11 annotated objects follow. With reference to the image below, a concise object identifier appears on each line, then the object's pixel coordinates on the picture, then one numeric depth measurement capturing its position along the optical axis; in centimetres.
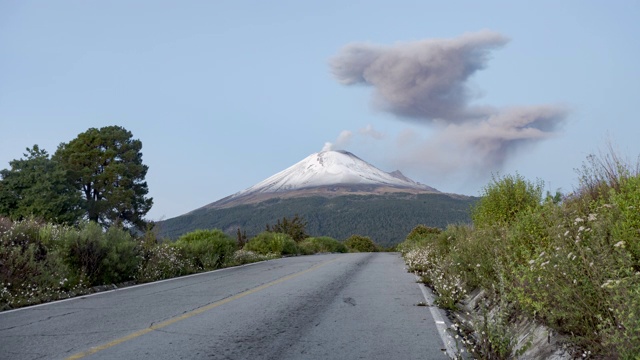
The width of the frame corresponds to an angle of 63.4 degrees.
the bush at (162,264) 1511
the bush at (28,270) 1027
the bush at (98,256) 1320
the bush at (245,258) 2326
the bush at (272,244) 3578
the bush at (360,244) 7350
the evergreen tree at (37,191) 3628
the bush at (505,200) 1569
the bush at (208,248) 1992
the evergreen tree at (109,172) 4688
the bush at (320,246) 4242
